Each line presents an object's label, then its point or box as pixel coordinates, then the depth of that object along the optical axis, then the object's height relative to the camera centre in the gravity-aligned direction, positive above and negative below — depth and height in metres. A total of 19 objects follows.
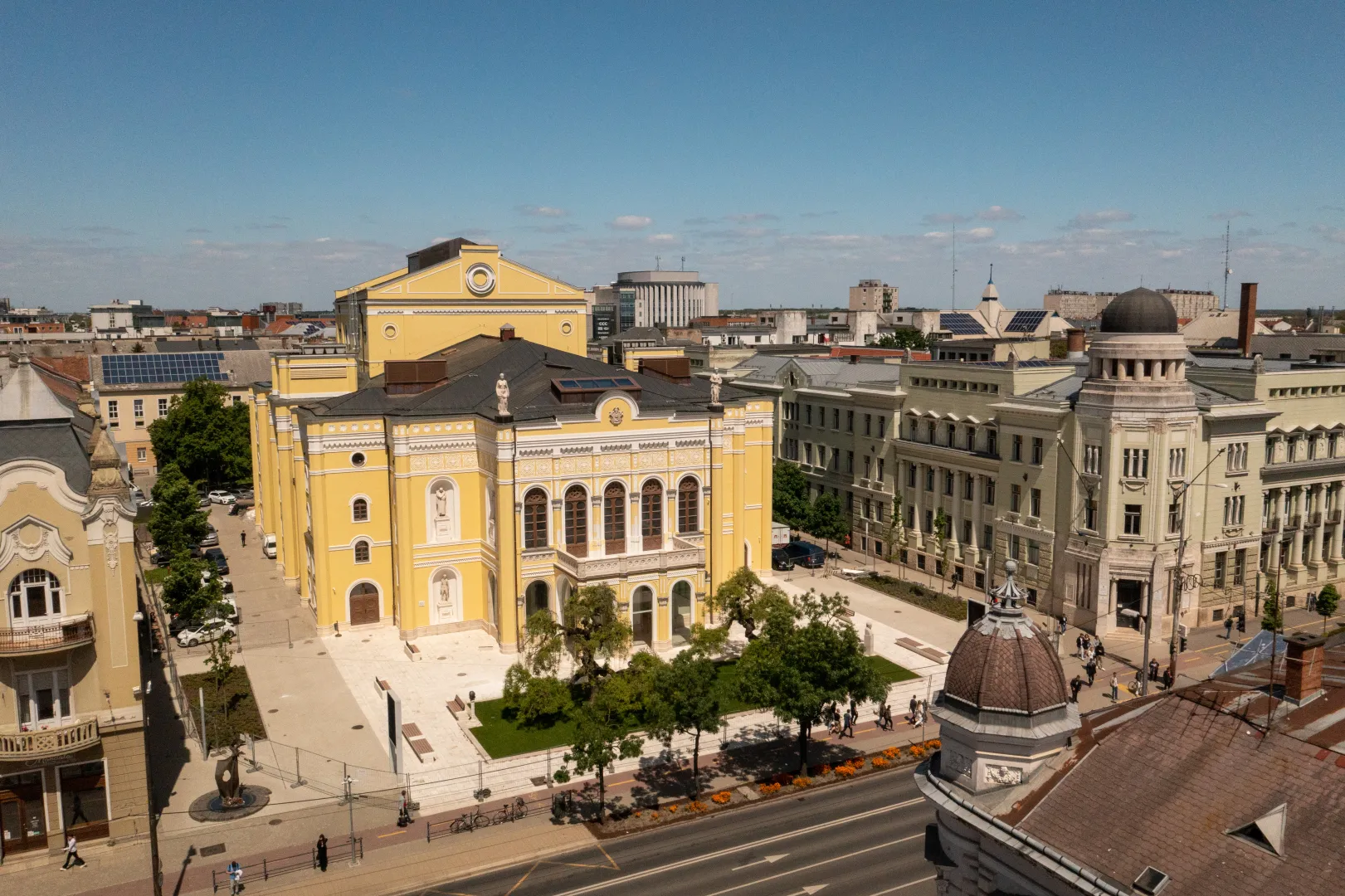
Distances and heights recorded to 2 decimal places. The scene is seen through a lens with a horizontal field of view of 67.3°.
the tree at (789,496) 74.62 -12.48
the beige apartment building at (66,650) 32.81 -10.36
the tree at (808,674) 37.69 -13.04
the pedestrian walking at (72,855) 33.00 -16.86
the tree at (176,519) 66.00 -11.95
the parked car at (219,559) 69.75 -15.86
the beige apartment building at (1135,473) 55.91 -8.79
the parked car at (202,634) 54.78 -16.57
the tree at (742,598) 50.83 -13.67
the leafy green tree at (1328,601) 59.25 -16.31
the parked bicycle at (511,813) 36.62 -17.50
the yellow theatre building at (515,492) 54.09 -8.99
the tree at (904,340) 151.00 -1.81
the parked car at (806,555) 71.75 -16.03
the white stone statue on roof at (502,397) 52.31 -3.32
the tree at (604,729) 34.97 -14.10
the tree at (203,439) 94.94 -9.66
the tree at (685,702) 36.69 -13.50
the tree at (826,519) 73.69 -13.77
